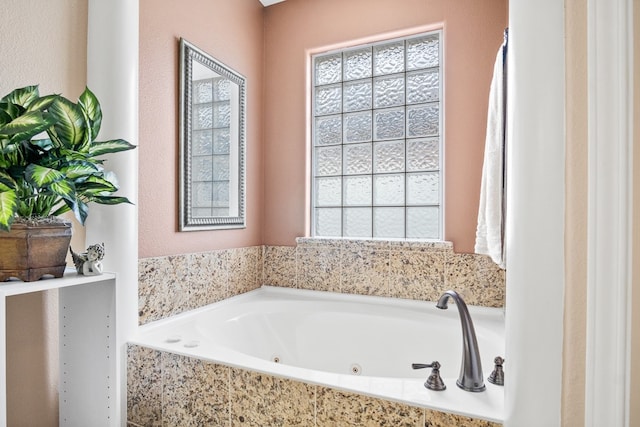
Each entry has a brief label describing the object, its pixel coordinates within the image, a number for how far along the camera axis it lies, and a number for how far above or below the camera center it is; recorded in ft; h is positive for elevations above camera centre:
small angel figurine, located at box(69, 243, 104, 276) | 4.39 -0.61
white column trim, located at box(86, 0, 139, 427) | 5.13 +1.27
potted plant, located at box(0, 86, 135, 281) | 3.41 +0.38
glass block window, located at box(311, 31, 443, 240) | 8.04 +1.59
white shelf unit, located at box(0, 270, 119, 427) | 4.64 -1.85
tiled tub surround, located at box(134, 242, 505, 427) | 3.94 -1.69
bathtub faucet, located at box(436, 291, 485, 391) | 3.91 -1.60
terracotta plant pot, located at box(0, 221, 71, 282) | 3.69 -0.42
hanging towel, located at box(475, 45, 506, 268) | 5.21 +0.61
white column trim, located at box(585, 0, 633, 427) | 2.43 +0.01
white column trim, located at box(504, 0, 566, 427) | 2.85 +0.00
